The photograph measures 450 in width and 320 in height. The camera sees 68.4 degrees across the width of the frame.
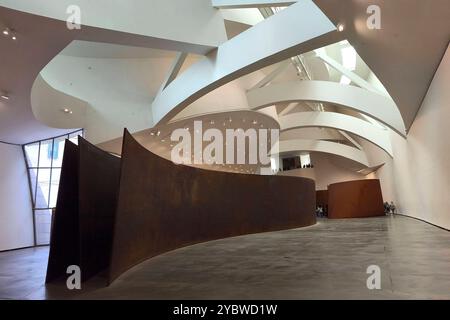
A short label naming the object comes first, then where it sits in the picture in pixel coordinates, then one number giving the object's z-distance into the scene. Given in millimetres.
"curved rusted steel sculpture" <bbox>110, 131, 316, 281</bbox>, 4973
